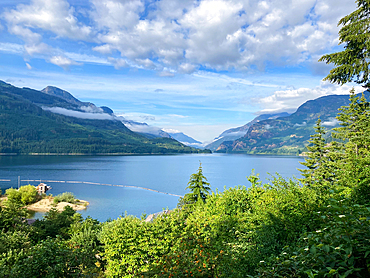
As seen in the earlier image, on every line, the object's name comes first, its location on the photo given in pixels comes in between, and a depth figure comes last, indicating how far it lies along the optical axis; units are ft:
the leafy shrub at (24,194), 174.19
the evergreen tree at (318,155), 107.76
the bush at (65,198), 178.50
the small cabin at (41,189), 200.14
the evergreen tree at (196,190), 92.02
